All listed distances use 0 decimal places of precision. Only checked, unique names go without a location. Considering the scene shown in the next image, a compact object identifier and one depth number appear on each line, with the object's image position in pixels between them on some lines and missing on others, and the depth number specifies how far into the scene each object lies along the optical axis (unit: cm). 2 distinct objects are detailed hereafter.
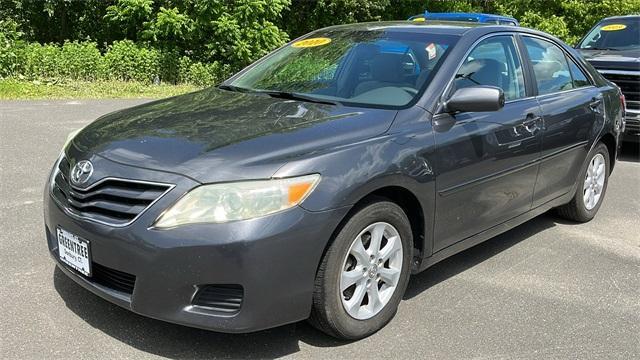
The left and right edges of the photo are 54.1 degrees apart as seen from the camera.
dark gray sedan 282
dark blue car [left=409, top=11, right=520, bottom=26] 1241
